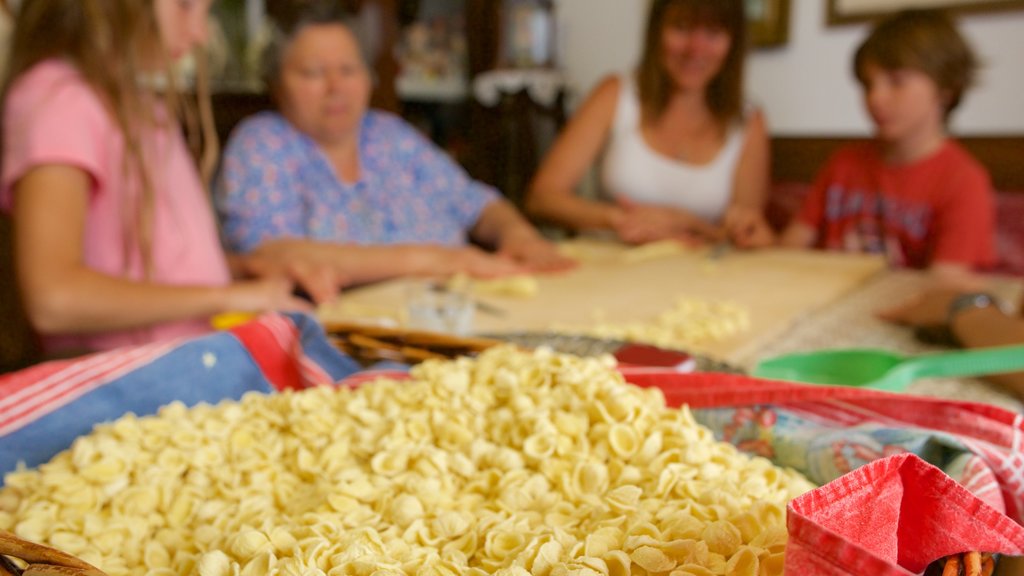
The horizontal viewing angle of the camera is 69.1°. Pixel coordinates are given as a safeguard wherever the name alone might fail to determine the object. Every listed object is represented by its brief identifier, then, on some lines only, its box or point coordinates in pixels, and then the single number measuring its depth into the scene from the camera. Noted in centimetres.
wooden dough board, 114
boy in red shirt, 173
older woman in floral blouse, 159
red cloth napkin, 29
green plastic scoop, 62
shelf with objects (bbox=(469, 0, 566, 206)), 331
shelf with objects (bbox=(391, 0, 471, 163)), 327
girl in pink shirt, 105
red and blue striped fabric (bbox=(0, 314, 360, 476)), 57
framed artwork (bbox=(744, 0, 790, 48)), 293
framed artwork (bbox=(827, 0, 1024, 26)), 249
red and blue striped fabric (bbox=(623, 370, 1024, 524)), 45
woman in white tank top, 216
